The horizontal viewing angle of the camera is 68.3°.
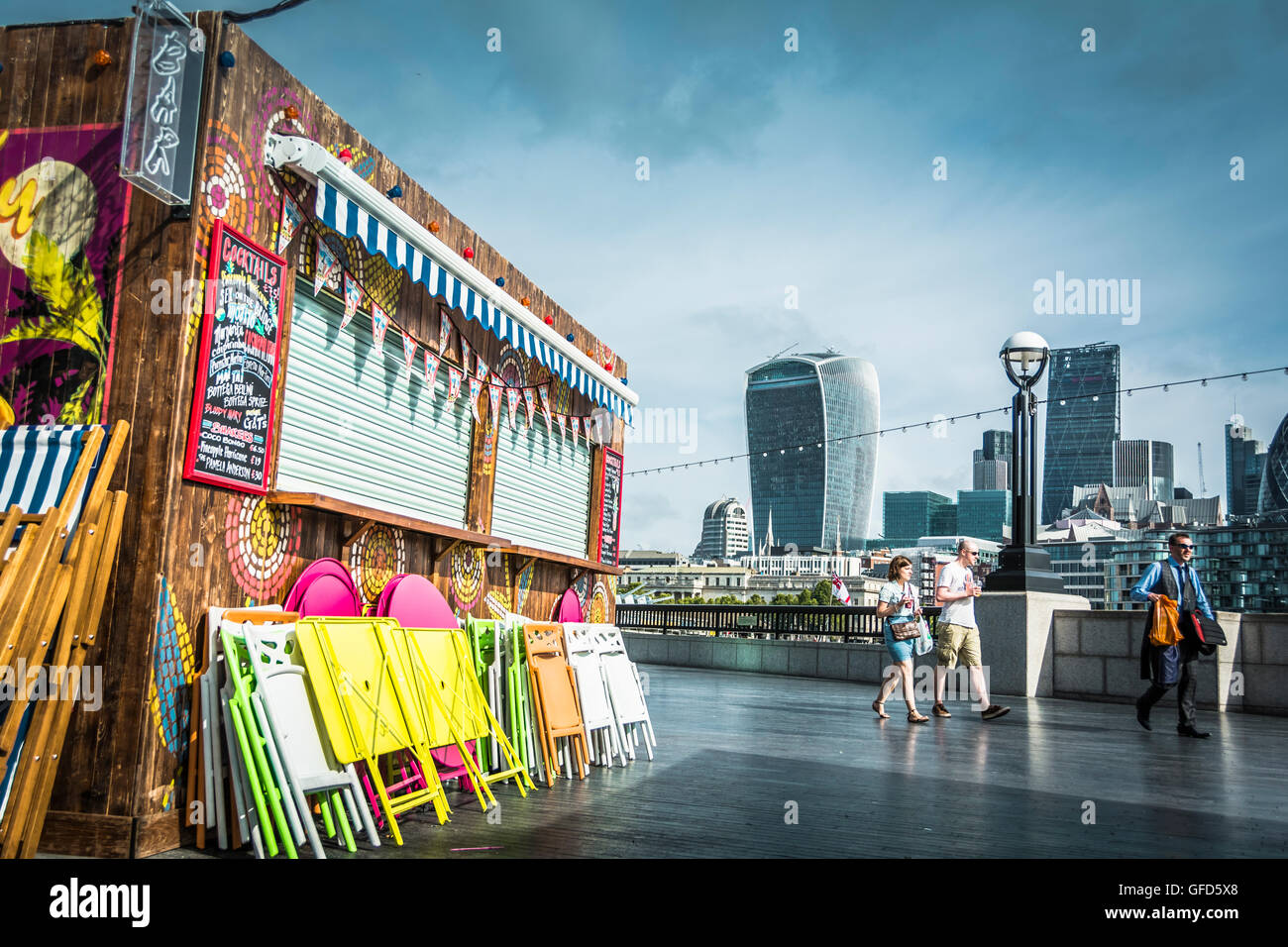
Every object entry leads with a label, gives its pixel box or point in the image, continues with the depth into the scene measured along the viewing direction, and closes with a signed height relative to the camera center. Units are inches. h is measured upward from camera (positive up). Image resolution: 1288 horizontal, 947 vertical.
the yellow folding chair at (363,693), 169.8 -23.7
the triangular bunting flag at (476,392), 302.1 +56.9
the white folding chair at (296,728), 155.2 -27.6
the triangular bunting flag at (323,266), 219.0 +69.4
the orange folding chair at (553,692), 235.1 -30.2
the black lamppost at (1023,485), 529.3 +59.6
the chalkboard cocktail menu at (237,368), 179.8 +39.1
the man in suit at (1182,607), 350.9 -3.4
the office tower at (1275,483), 4429.4 +622.4
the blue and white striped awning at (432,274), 213.5 +76.2
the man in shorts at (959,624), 387.9 -14.3
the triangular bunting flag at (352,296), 231.1 +66.2
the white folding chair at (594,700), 252.8 -33.5
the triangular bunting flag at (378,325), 239.3 +61.4
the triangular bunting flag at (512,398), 324.8 +59.7
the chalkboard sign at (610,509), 420.2 +30.2
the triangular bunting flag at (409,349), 256.3 +59.5
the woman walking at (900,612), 386.3 -10.0
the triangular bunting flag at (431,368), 267.3 +56.9
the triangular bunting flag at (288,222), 206.8 +75.5
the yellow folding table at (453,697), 198.8 -27.6
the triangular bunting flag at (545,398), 350.3 +65.1
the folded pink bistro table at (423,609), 229.0 -10.2
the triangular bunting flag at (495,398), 313.3 +57.5
